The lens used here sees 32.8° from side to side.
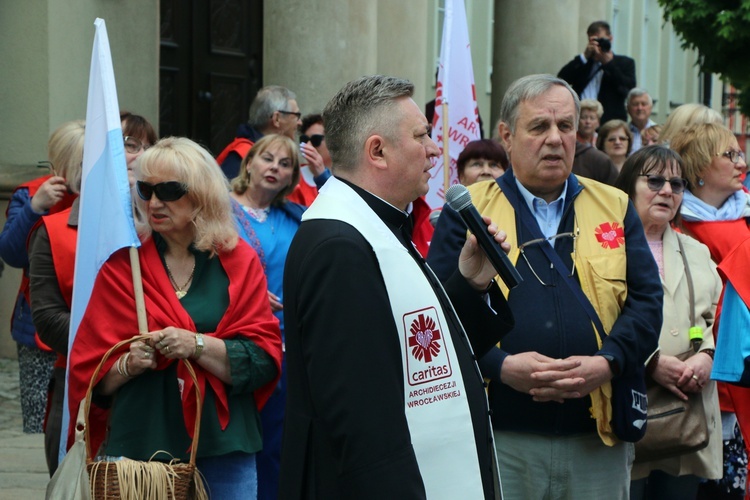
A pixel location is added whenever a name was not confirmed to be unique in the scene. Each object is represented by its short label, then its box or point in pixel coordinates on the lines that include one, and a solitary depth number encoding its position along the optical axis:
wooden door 11.66
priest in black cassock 3.02
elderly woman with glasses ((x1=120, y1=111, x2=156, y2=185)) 5.92
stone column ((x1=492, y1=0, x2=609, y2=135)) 14.95
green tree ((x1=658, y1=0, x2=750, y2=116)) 18.16
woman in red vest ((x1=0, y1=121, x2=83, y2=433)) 5.73
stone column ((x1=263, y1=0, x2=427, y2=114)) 10.15
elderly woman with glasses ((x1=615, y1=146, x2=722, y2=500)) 5.28
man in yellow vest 4.22
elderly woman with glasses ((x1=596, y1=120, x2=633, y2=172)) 10.16
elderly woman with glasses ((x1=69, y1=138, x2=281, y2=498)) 4.49
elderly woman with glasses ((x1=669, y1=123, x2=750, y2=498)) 6.30
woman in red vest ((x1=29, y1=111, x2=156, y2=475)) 5.14
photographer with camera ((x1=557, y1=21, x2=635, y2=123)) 12.07
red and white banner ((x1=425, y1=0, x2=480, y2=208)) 7.09
